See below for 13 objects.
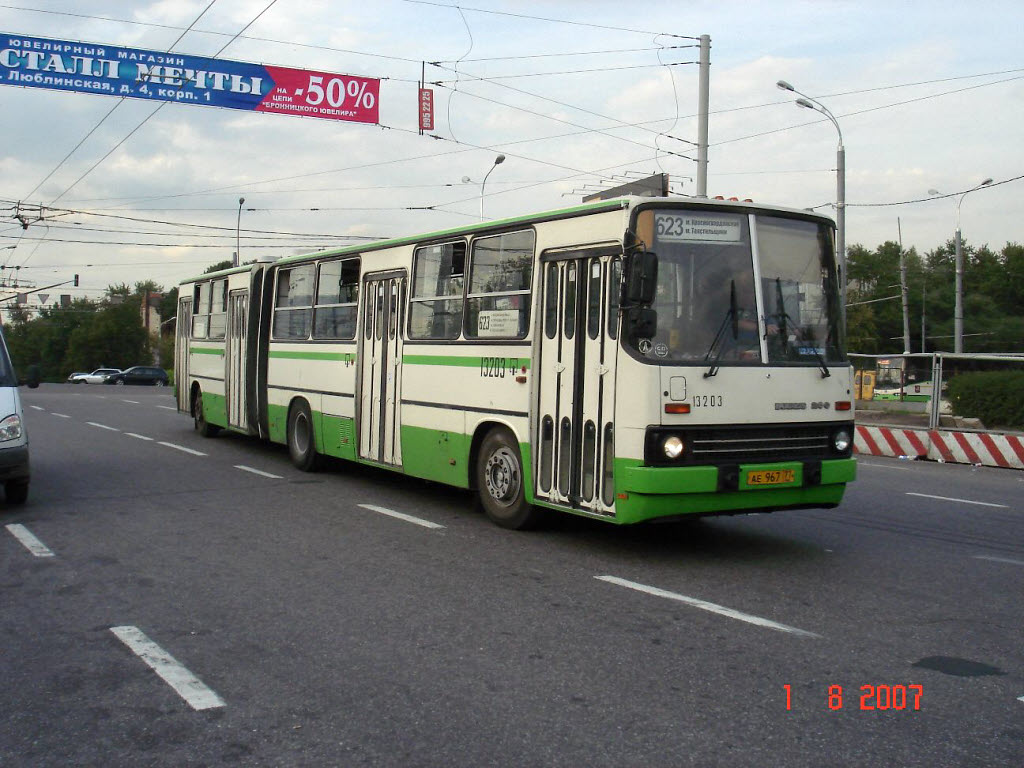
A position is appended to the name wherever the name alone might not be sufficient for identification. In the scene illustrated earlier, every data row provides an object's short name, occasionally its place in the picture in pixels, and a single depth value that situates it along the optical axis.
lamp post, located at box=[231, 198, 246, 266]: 45.28
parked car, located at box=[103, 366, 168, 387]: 75.81
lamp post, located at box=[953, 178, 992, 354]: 36.06
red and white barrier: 17.14
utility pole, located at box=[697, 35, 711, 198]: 23.03
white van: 10.08
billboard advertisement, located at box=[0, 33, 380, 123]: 18.62
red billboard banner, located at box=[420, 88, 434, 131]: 21.80
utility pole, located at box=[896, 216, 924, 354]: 49.47
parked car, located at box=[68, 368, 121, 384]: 82.56
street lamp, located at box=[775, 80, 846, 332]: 27.61
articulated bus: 7.75
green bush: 21.36
